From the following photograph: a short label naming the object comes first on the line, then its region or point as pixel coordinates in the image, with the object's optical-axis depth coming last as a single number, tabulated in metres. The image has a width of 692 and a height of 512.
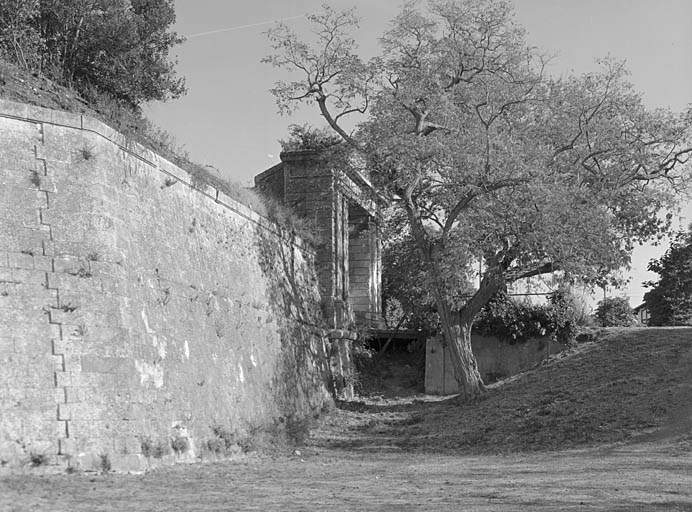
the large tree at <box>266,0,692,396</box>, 17.38
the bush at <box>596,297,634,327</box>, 26.98
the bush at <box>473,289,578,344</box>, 22.50
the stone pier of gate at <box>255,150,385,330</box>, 20.92
